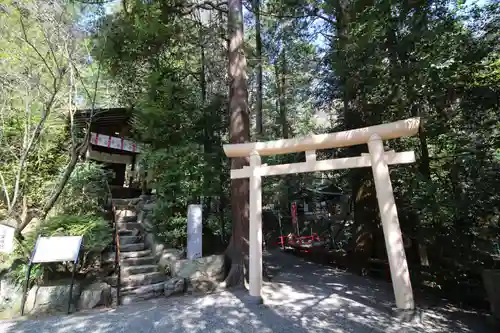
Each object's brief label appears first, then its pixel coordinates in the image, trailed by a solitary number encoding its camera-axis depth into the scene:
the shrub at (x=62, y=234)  4.60
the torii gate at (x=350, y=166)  3.43
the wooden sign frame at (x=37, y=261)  3.99
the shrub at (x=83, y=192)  6.23
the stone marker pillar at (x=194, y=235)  5.27
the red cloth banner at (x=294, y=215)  11.33
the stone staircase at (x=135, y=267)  4.70
